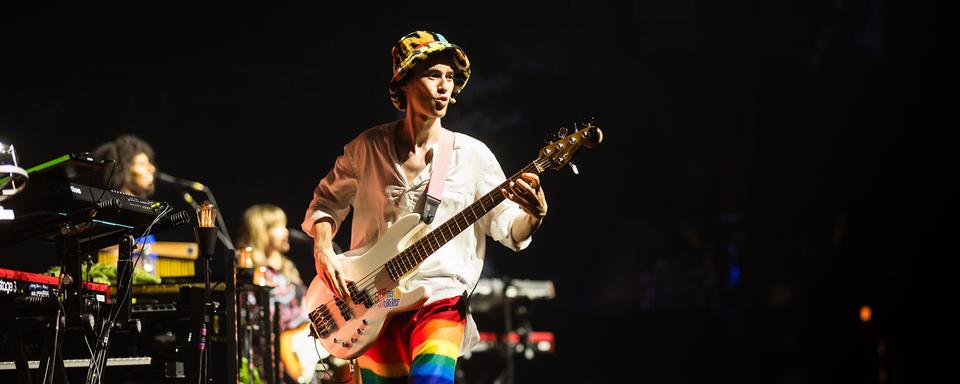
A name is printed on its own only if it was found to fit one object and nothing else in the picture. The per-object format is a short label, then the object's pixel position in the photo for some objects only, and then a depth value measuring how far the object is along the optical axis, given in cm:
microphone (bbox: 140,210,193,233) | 885
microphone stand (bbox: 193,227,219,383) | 864
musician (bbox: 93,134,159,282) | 1362
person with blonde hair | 1579
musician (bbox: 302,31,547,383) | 758
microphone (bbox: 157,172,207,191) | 1561
